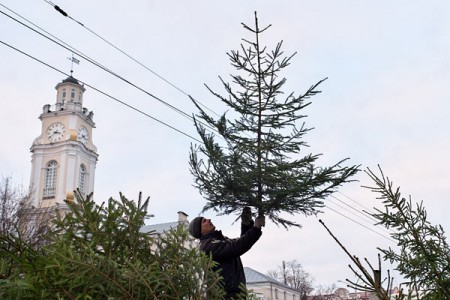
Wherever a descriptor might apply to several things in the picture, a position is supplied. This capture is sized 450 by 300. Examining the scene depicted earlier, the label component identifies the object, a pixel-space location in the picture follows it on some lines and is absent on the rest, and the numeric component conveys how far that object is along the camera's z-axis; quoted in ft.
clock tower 163.63
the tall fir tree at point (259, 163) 19.60
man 14.82
